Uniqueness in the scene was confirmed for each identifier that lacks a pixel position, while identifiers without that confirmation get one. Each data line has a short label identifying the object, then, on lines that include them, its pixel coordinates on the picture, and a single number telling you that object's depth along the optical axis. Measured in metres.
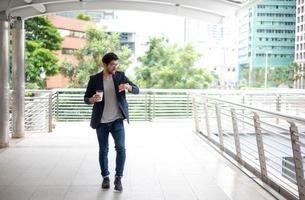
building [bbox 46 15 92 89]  32.88
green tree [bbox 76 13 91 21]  32.12
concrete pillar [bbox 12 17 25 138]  8.55
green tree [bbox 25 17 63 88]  20.50
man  4.76
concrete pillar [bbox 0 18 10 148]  7.48
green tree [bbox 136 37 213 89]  19.37
